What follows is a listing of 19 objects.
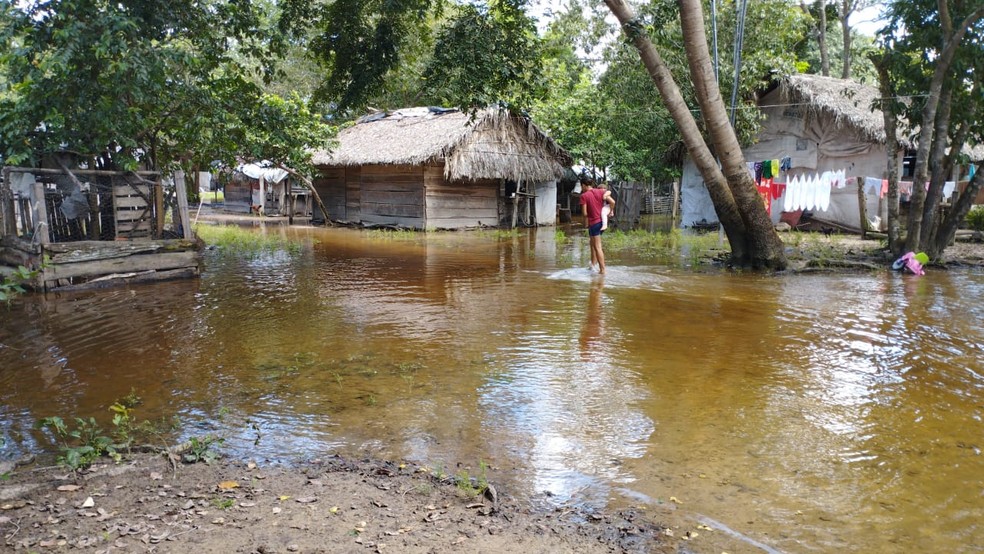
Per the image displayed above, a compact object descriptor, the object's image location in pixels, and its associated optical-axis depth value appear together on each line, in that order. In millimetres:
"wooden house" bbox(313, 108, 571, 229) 21828
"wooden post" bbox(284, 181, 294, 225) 27602
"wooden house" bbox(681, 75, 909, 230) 18266
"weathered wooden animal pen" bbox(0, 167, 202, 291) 10289
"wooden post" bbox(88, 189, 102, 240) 11688
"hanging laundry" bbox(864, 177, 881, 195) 17747
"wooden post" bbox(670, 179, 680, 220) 28145
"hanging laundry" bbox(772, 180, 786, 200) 18375
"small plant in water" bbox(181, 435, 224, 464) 4164
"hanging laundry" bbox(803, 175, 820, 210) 17516
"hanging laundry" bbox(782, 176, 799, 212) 17906
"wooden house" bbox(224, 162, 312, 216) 29344
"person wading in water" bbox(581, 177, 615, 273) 11953
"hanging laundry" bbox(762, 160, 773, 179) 17406
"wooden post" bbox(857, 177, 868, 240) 17938
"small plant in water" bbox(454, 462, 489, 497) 3795
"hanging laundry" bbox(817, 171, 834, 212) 17359
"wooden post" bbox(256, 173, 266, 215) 31195
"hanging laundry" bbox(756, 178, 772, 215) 18062
